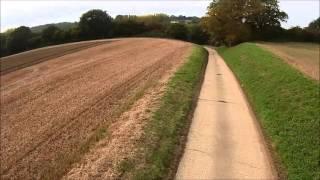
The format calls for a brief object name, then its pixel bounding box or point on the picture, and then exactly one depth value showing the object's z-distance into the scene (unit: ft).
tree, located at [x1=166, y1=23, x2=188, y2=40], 309.01
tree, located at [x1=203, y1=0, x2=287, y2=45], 227.40
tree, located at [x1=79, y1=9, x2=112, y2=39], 334.44
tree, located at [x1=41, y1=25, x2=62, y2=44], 329.72
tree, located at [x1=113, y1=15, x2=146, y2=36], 336.70
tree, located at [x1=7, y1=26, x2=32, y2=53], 317.95
